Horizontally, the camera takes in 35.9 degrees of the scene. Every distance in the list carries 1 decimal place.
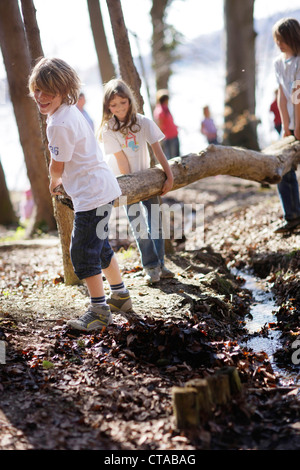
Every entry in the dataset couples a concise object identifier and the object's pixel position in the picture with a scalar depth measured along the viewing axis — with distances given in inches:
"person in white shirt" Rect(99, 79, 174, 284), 181.0
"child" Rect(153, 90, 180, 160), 440.5
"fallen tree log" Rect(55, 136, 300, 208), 189.3
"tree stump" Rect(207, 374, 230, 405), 114.0
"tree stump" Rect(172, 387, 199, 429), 108.8
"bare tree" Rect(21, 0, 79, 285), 199.3
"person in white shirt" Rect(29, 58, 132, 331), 138.4
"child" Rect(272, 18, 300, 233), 213.9
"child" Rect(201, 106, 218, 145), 523.8
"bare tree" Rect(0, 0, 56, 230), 311.3
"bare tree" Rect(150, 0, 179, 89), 644.7
